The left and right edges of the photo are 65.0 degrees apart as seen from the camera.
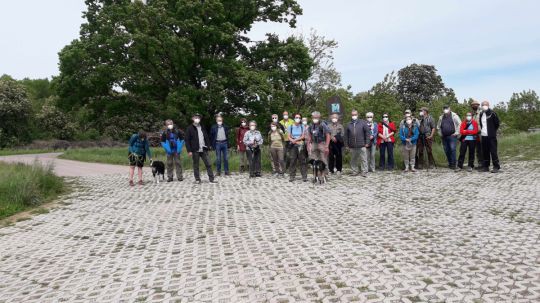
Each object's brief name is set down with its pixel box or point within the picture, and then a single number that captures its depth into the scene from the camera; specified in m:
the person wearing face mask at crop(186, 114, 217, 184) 12.48
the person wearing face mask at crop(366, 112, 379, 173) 13.72
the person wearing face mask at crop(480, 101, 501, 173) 12.20
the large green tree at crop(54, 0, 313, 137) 22.81
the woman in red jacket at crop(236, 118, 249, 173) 14.59
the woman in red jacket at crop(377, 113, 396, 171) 13.89
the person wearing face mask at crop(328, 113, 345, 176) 13.59
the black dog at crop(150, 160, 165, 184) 13.00
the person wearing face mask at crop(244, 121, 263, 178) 13.63
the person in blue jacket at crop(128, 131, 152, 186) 12.59
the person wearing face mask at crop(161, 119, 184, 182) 13.02
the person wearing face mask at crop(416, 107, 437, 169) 13.80
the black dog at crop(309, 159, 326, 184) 11.64
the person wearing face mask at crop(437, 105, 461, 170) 13.29
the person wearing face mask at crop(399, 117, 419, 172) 13.52
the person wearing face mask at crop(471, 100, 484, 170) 12.81
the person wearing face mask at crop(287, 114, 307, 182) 12.49
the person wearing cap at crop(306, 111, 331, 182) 11.71
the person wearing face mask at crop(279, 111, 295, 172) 13.90
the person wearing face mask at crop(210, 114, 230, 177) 14.07
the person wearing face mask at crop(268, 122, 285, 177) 13.45
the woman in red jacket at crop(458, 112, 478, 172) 12.87
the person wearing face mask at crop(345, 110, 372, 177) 13.09
